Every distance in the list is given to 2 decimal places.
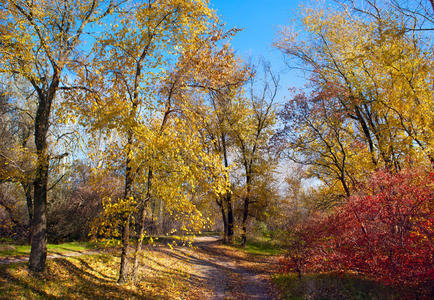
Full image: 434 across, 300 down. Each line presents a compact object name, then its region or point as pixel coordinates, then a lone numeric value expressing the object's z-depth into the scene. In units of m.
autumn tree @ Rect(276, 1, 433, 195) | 10.21
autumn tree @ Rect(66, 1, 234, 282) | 6.81
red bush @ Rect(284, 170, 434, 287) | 5.63
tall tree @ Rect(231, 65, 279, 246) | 20.50
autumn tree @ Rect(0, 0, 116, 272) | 6.98
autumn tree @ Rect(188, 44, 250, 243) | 8.34
